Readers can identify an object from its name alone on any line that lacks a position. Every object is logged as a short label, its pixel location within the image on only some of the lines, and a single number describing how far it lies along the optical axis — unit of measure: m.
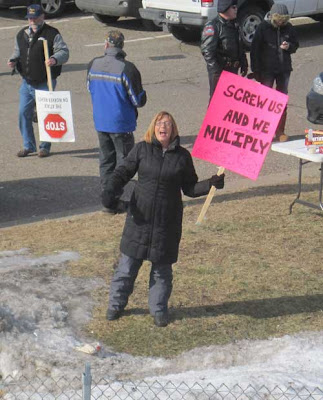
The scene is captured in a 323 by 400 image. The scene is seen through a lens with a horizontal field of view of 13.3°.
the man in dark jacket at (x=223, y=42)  16.10
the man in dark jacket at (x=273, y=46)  17.01
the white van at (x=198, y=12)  24.36
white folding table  12.75
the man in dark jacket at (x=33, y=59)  16.10
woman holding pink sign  9.66
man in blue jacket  13.39
